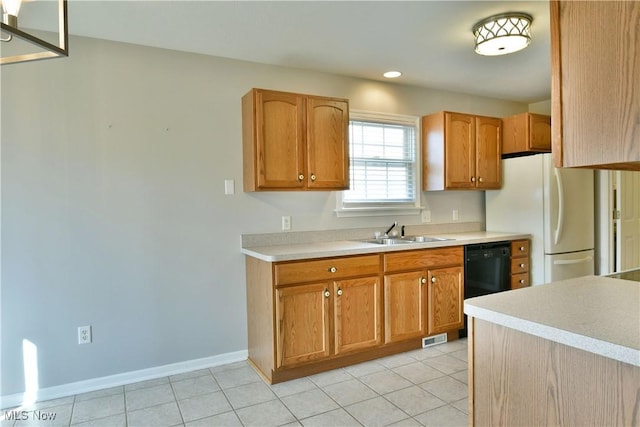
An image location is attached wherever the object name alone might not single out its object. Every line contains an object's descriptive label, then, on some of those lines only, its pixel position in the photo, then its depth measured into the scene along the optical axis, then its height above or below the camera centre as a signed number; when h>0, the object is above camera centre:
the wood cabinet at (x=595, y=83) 0.84 +0.27
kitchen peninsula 0.97 -0.44
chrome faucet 3.61 -0.22
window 3.60 +0.40
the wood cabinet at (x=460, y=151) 3.73 +0.51
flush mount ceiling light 2.48 +1.10
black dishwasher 3.45 -0.60
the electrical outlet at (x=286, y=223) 3.28 -0.14
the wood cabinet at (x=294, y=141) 2.87 +0.50
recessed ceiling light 3.49 +1.17
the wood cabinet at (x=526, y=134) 3.87 +0.68
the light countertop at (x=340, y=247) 2.69 -0.32
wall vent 3.32 -1.17
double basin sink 3.53 -0.33
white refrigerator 3.64 -0.11
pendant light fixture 1.03 +0.50
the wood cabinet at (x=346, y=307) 2.68 -0.77
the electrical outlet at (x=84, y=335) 2.62 -0.83
